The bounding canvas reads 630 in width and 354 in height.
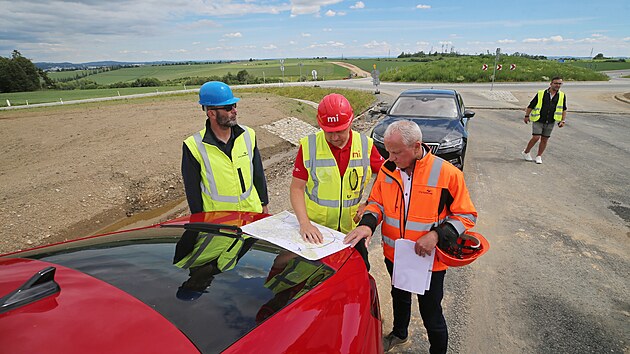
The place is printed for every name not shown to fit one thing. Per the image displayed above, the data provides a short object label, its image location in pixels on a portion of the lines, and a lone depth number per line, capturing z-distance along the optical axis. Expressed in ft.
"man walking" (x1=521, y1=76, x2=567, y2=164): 23.59
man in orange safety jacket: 6.89
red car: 3.49
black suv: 20.76
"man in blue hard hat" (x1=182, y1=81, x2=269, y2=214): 9.09
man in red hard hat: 7.78
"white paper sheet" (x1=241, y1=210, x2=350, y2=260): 6.44
